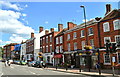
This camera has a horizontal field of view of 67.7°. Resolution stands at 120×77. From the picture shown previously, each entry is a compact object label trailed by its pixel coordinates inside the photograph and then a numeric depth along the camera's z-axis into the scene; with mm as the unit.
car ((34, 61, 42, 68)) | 21259
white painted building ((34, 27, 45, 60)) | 31872
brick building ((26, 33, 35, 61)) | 33365
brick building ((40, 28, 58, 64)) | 25467
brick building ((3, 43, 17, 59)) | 55861
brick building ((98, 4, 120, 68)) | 14881
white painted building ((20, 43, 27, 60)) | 40007
